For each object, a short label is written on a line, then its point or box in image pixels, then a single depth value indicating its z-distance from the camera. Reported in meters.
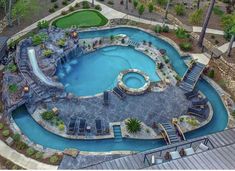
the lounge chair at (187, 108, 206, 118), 31.87
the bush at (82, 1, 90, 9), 44.90
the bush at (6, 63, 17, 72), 33.82
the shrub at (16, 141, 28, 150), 28.18
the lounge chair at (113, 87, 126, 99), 33.12
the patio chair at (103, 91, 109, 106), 32.36
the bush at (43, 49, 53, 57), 35.11
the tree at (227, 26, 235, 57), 35.91
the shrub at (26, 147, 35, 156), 27.80
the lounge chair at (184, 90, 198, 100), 33.53
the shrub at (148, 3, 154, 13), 44.28
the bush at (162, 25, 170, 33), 41.79
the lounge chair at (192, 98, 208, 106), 32.76
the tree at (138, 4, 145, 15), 42.85
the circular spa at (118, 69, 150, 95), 33.76
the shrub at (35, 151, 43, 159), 27.62
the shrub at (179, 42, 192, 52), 39.15
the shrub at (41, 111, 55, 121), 30.38
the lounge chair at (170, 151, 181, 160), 22.96
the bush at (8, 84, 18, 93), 31.94
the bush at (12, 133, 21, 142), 28.58
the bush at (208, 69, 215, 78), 36.03
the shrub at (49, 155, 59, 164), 27.38
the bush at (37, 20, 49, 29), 39.85
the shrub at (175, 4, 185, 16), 44.05
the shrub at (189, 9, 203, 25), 41.69
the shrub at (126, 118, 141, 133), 29.85
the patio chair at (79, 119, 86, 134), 29.75
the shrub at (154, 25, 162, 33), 41.65
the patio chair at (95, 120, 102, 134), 29.80
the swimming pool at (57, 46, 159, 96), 34.56
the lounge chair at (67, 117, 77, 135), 29.59
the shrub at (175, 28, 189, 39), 40.51
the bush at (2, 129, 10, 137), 28.95
